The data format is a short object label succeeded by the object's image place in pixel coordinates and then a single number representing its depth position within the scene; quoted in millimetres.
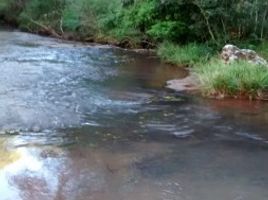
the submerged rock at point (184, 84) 13430
